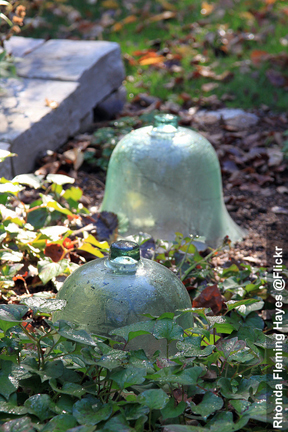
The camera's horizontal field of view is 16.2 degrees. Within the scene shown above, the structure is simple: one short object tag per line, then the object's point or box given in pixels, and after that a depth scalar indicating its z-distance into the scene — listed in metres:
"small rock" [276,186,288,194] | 3.20
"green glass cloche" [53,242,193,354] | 2.13
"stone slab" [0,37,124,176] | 3.14
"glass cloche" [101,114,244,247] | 2.71
